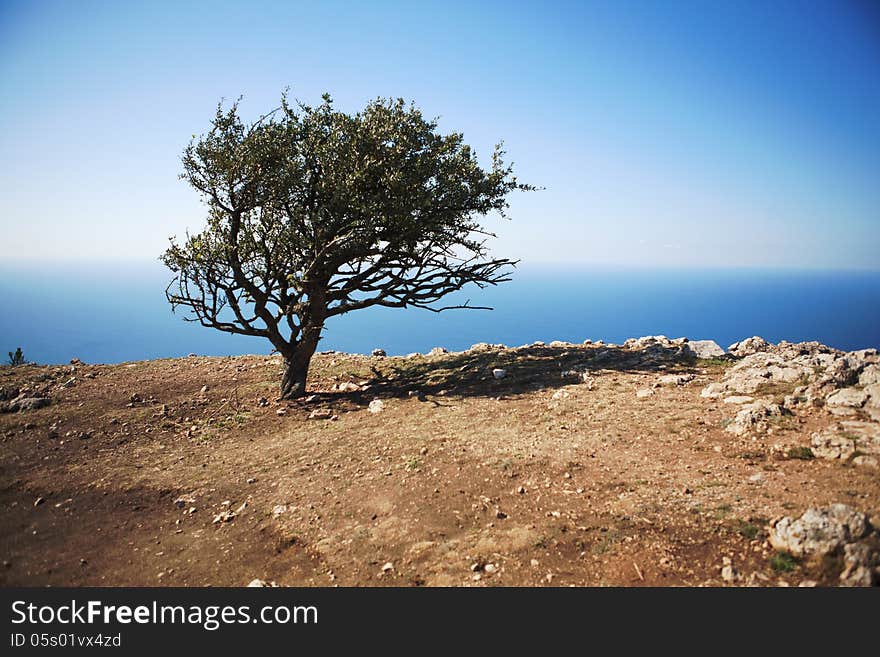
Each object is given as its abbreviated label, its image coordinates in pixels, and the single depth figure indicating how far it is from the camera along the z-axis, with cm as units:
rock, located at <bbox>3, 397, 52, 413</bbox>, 1741
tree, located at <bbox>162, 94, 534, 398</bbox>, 1602
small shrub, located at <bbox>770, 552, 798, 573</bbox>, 598
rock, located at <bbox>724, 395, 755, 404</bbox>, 1212
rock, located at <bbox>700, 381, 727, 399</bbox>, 1299
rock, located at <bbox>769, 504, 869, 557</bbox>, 594
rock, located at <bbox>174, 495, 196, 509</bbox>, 1071
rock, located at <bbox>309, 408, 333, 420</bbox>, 1625
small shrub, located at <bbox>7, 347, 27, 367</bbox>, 2491
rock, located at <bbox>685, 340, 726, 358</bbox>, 1808
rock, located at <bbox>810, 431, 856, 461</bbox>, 837
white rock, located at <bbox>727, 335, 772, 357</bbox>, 1877
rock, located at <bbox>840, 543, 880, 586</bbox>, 544
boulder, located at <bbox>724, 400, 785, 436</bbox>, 1041
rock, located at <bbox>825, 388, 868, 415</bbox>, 1011
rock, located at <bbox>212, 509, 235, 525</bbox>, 980
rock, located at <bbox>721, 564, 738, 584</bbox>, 602
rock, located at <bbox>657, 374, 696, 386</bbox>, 1476
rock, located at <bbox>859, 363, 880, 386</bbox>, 1067
